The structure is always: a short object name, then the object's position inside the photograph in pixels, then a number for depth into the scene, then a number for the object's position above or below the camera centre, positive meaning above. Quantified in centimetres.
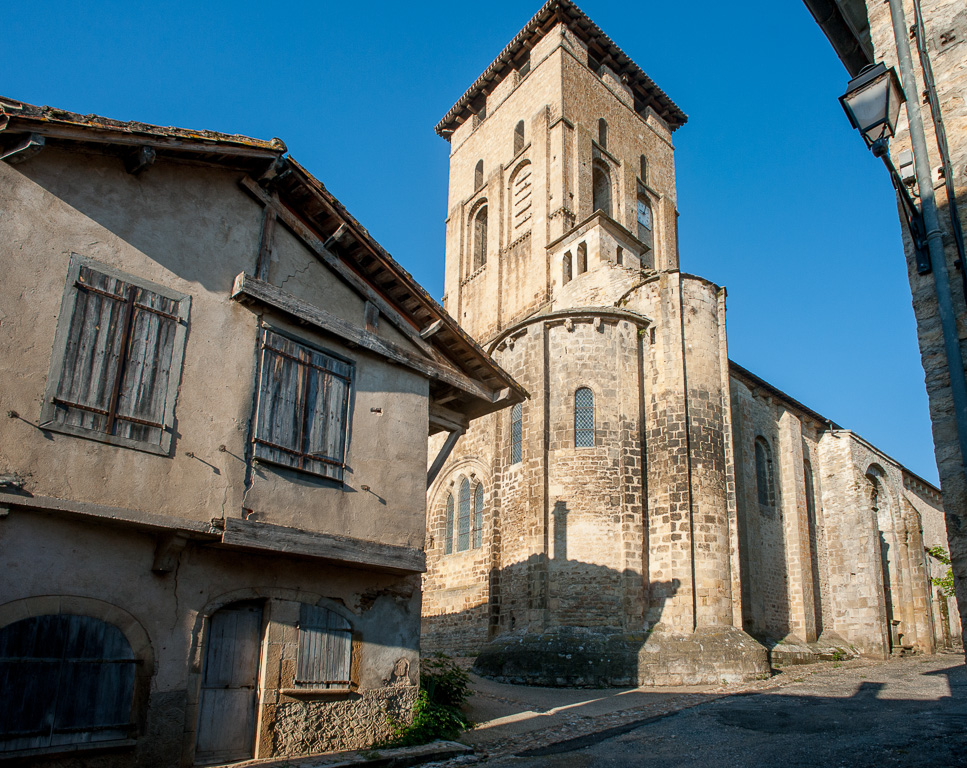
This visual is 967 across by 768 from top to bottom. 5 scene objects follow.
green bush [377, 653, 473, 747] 873 -129
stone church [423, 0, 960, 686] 1616 +340
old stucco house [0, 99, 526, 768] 654 +137
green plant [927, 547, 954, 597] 2488 +127
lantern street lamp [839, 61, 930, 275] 564 +367
